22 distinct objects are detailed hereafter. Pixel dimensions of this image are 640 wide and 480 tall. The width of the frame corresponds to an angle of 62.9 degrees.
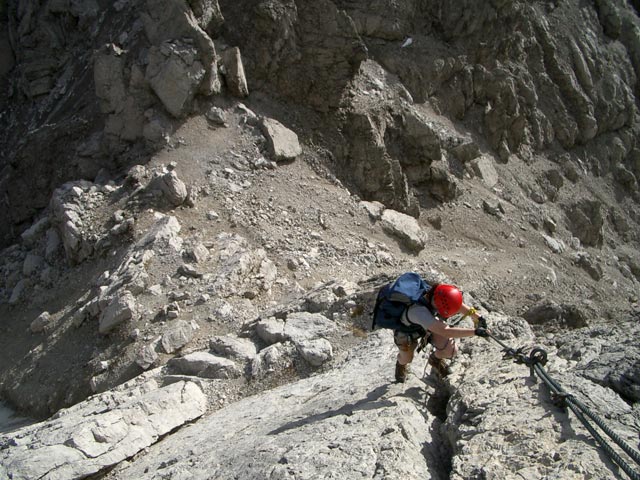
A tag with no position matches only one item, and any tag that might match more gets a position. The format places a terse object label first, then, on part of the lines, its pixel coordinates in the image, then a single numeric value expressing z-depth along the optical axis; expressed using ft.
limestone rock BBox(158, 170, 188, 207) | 46.32
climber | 18.48
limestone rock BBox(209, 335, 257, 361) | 29.22
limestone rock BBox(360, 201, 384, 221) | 57.67
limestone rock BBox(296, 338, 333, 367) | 27.99
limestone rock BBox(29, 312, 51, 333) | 40.91
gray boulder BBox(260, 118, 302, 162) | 55.62
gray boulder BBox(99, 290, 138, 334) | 35.78
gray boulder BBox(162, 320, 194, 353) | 33.19
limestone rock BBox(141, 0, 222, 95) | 52.90
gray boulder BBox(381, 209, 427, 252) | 57.93
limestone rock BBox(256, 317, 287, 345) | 29.76
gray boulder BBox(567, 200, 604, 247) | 86.07
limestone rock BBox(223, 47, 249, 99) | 56.65
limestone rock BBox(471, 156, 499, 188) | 79.69
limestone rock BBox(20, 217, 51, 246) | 50.21
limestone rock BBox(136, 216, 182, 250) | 41.57
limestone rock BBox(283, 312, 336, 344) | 29.48
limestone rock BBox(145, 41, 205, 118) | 52.13
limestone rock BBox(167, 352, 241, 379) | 28.17
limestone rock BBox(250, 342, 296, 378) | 27.89
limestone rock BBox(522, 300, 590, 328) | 42.29
